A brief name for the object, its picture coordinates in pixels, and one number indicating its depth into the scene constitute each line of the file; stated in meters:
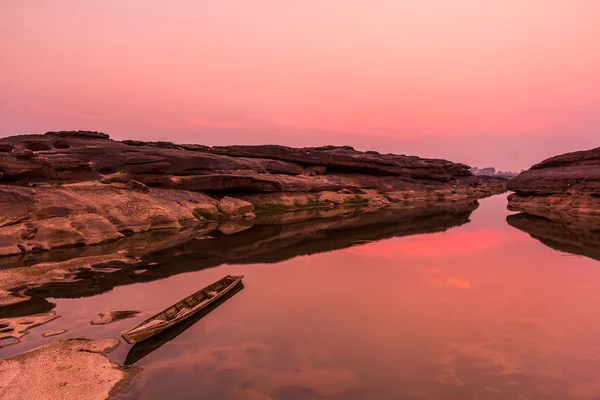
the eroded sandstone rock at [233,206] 52.93
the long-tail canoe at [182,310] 13.57
